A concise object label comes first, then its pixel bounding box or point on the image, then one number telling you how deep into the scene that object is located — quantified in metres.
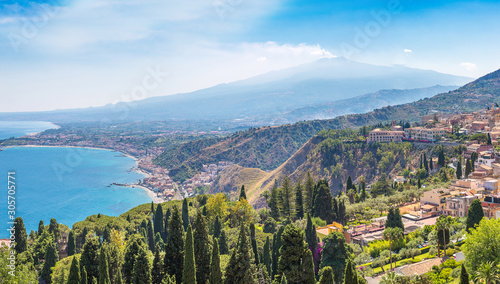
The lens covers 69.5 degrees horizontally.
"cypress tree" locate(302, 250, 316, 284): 16.13
